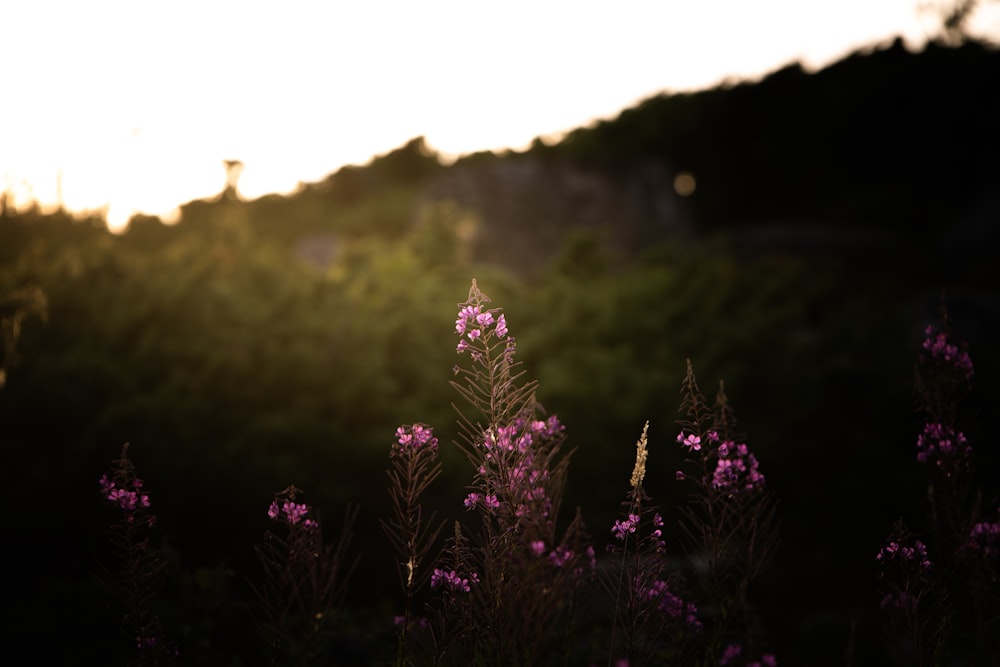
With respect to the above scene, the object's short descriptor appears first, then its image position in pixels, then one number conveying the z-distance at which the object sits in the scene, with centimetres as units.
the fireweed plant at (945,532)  281
